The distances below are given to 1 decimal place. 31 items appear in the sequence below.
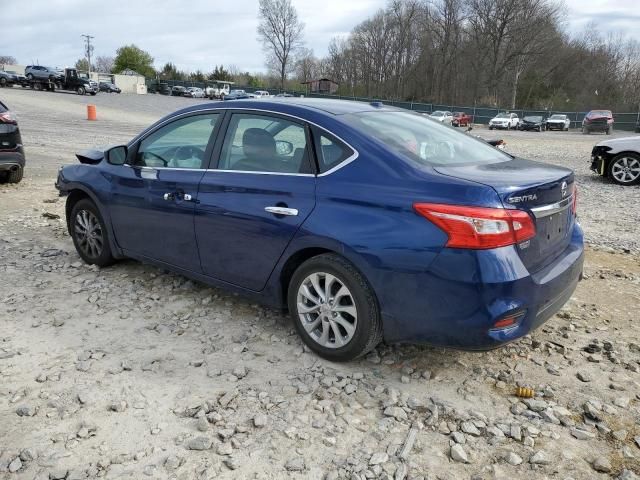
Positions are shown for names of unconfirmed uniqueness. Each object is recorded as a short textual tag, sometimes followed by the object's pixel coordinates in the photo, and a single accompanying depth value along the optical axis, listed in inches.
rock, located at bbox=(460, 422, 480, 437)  109.7
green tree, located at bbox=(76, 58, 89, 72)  4190.5
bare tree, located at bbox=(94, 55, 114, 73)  4486.7
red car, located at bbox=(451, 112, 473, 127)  1835.6
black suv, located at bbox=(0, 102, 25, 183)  315.6
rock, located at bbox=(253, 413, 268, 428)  111.1
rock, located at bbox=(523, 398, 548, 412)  118.6
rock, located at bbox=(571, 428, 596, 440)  109.3
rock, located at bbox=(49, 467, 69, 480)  95.3
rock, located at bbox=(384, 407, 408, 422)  114.5
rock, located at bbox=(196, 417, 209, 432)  109.3
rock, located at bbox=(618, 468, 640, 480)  97.4
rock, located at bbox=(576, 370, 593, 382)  131.2
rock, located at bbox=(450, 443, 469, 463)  101.9
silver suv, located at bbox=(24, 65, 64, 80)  1936.5
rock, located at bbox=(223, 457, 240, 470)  99.0
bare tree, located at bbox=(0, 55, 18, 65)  4315.5
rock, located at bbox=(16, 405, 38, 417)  112.3
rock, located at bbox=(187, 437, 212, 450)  103.8
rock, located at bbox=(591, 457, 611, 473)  99.8
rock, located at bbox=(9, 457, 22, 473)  96.7
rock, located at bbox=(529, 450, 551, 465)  101.3
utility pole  3885.1
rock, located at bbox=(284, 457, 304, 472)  99.1
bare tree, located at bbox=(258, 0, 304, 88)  3425.2
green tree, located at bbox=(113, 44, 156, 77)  3882.9
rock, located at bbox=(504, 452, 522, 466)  101.5
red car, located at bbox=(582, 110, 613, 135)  1659.7
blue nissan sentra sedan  110.6
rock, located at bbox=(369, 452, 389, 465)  100.7
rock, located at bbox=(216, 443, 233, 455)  102.7
